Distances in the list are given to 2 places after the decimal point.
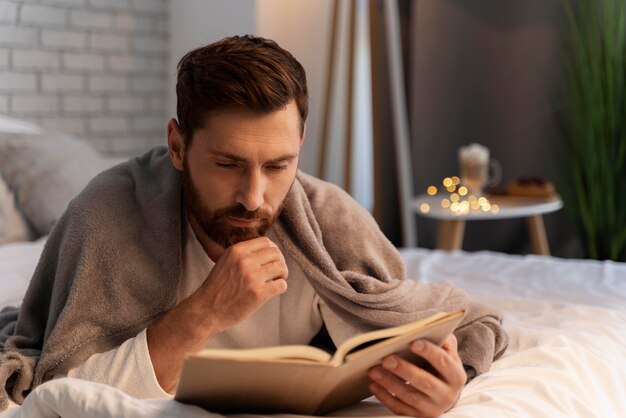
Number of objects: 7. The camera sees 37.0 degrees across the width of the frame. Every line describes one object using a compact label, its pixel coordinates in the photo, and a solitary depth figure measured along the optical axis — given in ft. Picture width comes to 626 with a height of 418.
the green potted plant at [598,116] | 12.24
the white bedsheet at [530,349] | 3.62
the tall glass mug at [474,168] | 11.62
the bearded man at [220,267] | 4.22
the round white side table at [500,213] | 10.97
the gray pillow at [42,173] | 7.85
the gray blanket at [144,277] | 4.43
